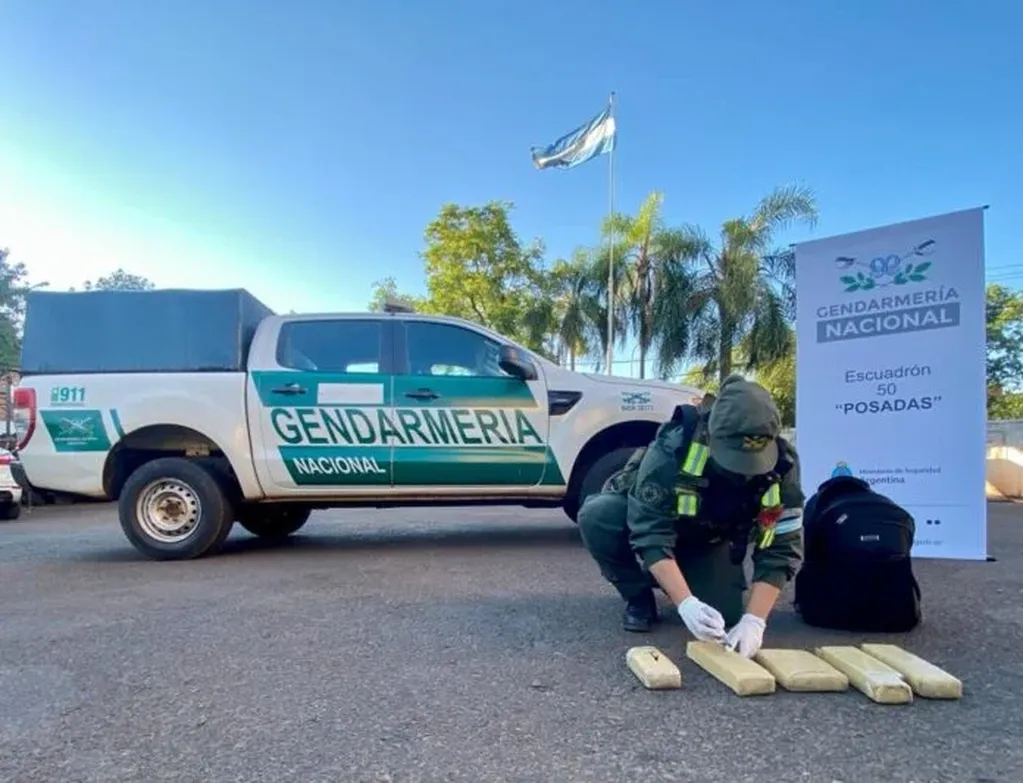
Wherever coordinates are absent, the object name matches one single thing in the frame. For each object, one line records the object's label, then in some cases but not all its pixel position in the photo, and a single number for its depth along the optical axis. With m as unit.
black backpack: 3.19
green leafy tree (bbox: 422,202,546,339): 22.16
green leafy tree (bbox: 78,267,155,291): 38.41
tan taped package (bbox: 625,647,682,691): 2.50
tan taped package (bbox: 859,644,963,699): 2.39
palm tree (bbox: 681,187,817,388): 17.84
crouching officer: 2.73
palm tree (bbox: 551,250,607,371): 20.20
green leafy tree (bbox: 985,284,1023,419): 34.94
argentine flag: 21.23
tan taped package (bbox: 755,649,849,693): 2.46
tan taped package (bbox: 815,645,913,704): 2.34
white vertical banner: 5.14
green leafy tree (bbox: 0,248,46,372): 22.06
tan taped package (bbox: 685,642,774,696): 2.42
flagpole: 19.47
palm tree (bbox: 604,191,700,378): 18.53
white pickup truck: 5.38
